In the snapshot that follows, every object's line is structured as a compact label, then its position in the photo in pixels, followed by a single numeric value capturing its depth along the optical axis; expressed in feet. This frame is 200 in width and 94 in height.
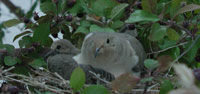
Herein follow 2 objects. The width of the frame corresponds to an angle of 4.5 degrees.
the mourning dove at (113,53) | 9.22
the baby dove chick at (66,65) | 9.33
